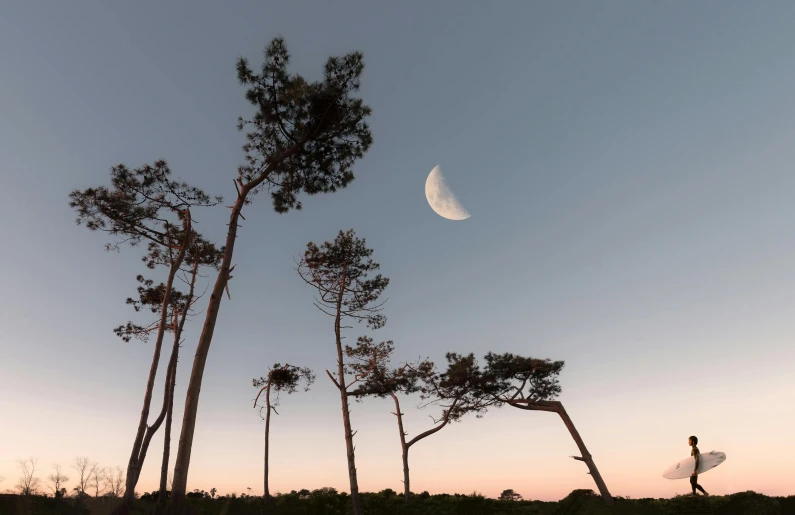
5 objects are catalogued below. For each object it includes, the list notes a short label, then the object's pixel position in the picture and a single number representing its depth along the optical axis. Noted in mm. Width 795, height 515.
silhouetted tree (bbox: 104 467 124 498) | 25114
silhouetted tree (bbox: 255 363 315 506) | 25656
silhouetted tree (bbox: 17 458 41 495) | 32969
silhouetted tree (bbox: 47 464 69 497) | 34731
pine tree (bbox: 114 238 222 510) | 18234
